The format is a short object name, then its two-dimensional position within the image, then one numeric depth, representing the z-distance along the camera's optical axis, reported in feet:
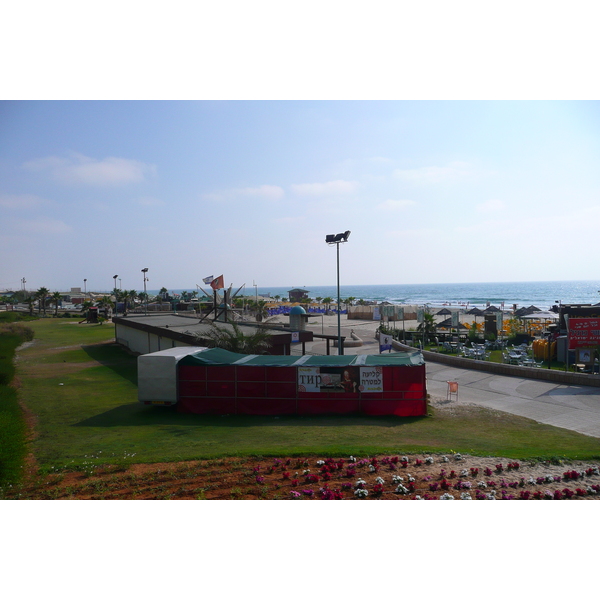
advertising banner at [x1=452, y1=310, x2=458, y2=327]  114.62
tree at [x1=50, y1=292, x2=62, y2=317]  272.64
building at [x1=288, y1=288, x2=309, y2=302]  393.50
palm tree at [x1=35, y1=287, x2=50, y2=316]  273.95
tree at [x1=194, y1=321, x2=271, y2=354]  68.28
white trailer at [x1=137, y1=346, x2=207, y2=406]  54.03
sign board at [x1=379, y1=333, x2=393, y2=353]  80.09
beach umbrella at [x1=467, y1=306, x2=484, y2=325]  177.11
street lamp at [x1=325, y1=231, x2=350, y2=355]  83.87
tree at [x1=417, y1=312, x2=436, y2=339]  112.98
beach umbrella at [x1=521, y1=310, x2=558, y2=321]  114.21
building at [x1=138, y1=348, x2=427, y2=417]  52.39
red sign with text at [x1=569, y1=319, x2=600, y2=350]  70.33
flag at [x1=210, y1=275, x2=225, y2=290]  101.82
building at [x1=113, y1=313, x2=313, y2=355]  73.80
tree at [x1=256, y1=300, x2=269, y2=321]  127.91
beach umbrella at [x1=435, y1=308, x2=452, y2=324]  150.22
